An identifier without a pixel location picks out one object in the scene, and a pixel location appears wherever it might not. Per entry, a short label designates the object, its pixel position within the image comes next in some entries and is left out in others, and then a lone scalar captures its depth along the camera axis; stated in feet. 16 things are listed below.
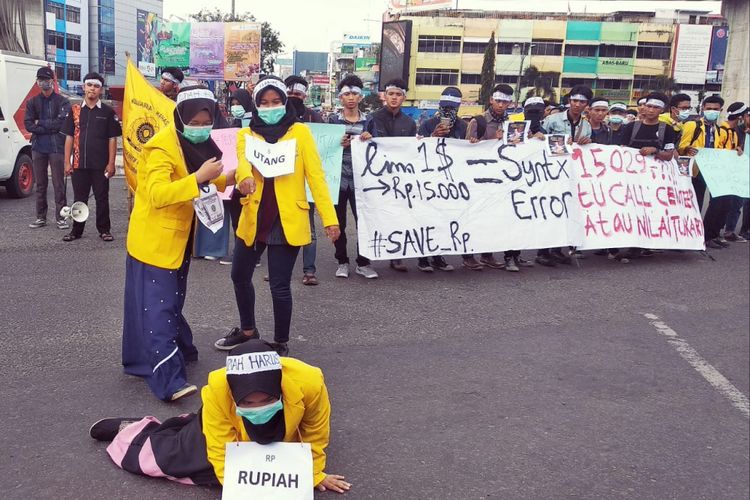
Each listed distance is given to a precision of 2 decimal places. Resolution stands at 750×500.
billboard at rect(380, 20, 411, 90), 254.68
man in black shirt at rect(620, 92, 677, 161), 27.35
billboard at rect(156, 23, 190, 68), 76.20
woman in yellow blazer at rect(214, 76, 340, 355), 14.78
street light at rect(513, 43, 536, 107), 251.07
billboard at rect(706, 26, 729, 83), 250.70
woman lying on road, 9.17
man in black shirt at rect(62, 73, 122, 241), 25.48
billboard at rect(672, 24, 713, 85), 250.78
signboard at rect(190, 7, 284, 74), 141.28
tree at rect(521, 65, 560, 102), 255.70
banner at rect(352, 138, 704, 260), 23.00
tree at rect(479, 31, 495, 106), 252.21
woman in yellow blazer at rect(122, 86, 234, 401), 12.75
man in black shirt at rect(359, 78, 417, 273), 22.66
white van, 32.07
